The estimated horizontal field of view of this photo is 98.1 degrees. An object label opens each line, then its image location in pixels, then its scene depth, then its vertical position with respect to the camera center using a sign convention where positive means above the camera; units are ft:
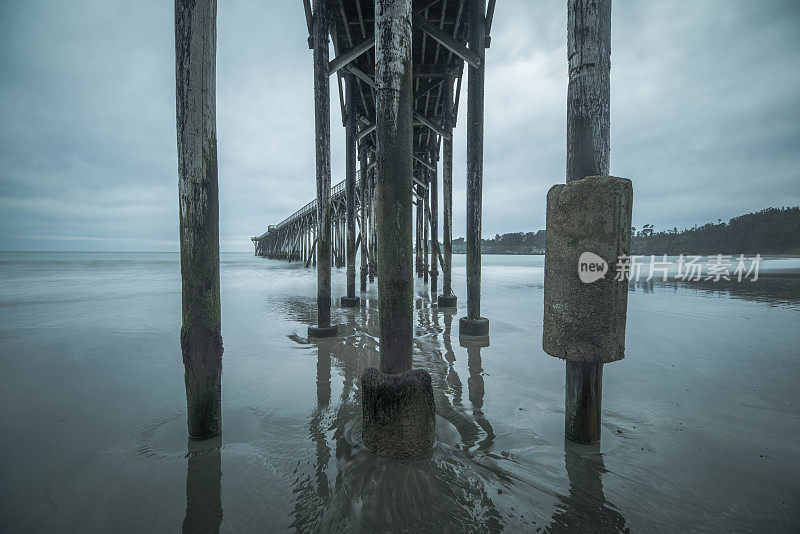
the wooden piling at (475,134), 17.03 +5.89
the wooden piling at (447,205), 25.11 +3.89
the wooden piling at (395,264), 6.93 -0.22
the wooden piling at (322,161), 17.24 +4.61
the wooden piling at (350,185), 24.85 +5.49
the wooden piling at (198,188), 7.01 +1.35
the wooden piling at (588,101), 6.76 +3.05
